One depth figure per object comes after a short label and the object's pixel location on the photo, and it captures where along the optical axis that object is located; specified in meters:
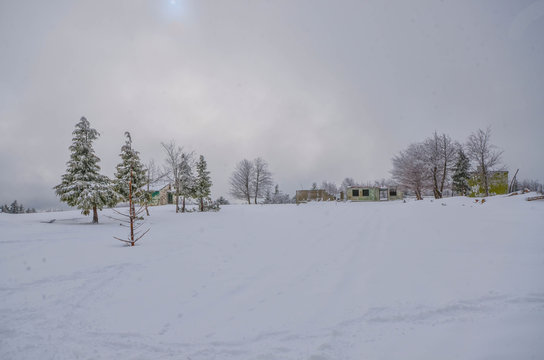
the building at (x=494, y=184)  30.95
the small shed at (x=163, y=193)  40.99
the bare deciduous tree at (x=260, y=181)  51.81
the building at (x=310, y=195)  46.94
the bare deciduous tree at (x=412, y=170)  32.51
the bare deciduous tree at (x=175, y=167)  27.03
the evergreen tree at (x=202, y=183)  27.56
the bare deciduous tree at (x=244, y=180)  51.56
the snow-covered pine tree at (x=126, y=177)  18.53
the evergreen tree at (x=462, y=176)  34.91
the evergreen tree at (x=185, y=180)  27.05
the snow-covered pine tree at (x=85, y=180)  15.34
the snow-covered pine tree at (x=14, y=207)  49.21
